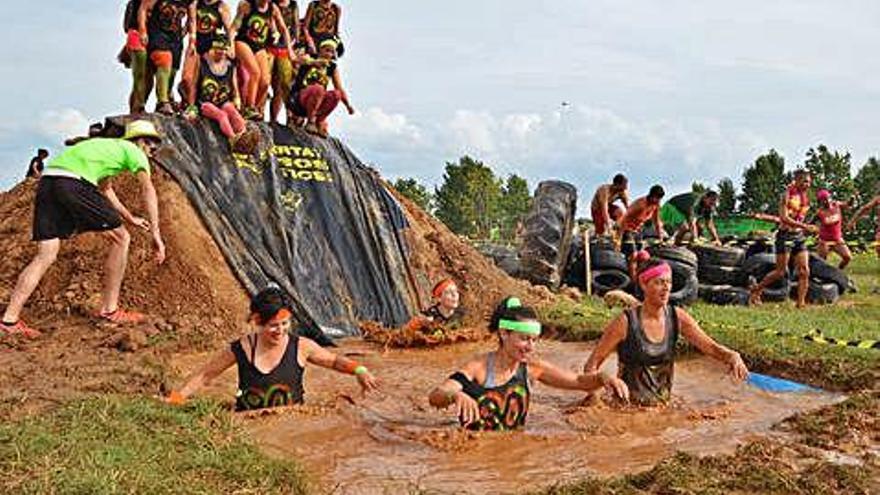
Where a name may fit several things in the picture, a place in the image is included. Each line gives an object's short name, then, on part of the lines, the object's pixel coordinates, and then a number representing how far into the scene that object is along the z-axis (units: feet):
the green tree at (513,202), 222.28
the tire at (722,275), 50.60
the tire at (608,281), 49.52
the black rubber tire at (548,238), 48.49
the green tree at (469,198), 199.31
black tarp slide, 32.48
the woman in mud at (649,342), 20.63
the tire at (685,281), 45.34
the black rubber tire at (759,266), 49.90
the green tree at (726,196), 171.01
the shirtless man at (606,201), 49.37
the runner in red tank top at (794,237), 44.39
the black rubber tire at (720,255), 51.19
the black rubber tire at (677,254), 46.70
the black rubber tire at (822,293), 48.65
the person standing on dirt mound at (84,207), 25.38
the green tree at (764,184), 162.20
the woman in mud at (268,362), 18.99
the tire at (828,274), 50.24
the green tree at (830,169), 156.66
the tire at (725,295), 46.98
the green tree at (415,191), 203.70
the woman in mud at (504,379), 17.69
